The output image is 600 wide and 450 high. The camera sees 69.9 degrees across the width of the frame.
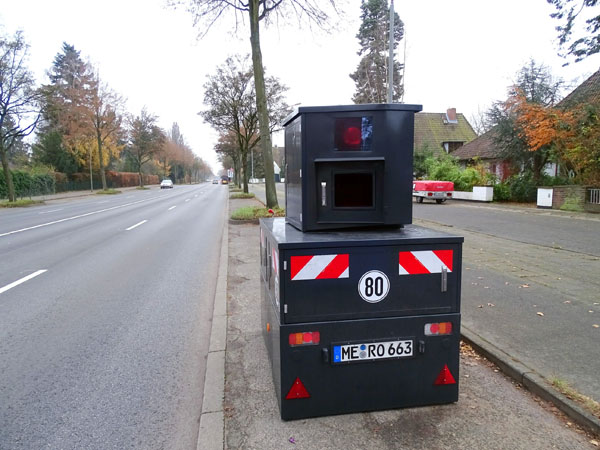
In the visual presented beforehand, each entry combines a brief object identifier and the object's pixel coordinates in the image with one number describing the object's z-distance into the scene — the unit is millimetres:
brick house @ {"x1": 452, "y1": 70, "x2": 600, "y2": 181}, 20812
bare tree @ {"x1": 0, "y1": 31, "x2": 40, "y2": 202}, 25703
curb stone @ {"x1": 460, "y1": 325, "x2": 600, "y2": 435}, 2891
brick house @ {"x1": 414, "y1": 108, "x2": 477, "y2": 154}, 45219
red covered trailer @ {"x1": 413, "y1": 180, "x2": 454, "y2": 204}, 25125
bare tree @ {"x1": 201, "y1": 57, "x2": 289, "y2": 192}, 26156
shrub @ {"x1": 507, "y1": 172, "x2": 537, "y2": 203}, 24047
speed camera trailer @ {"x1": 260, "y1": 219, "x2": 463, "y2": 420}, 2842
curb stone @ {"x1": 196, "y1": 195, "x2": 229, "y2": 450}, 2858
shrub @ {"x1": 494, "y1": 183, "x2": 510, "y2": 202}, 25230
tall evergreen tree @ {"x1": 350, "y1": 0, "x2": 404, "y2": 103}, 31466
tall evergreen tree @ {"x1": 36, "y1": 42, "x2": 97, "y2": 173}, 28986
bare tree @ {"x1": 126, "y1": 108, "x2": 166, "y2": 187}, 56625
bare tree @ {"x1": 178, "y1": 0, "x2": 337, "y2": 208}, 14641
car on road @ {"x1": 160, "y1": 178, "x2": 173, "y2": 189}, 65688
